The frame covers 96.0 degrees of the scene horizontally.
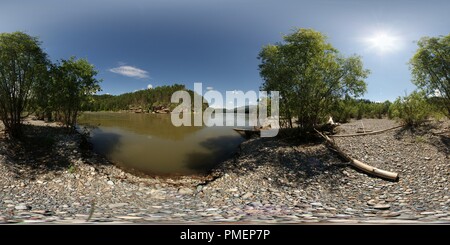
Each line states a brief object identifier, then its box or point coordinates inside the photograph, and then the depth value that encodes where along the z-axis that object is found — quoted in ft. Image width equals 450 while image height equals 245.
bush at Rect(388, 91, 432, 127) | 50.21
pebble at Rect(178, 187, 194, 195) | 30.75
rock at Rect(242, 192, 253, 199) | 28.32
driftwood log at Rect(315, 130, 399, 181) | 30.87
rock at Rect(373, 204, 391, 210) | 23.11
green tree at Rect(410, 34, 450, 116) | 43.11
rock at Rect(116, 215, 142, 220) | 17.65
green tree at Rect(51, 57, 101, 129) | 52.24
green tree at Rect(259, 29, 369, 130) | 47.44
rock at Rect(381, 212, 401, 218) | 20.01
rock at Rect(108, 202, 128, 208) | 23.56
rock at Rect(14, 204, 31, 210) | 21.11
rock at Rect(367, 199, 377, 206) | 24.71
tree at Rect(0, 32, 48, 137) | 39.17
